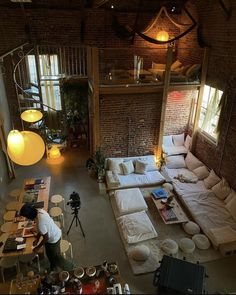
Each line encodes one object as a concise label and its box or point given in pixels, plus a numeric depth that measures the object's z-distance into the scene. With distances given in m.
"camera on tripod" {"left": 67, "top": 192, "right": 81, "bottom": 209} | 5.14
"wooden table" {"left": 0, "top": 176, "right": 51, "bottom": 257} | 4.28
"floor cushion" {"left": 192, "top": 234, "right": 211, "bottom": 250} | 5.17
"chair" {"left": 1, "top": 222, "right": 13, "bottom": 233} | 4.88
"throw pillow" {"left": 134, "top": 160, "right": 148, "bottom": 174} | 7.20
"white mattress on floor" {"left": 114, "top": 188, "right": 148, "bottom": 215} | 5.91
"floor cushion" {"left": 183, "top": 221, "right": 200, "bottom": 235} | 5.50
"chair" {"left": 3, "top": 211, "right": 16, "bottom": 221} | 5.17
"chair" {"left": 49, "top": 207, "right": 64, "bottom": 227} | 5.44
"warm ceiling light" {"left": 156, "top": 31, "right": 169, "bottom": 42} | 7.74
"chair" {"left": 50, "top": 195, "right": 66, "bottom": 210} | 5.82
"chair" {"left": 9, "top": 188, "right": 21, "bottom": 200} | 5.93
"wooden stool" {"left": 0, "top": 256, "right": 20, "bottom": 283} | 4.48
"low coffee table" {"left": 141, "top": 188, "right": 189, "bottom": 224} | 5.71
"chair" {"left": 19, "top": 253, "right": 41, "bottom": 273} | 4.75
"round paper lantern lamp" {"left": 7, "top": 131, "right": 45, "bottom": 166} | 3.99
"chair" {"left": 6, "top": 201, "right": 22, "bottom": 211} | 5.41
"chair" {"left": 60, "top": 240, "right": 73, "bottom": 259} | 4.65
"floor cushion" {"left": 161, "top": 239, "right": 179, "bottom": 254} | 4.98
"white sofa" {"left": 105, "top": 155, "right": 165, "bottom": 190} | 6.75
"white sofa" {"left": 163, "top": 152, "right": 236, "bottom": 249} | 5.67
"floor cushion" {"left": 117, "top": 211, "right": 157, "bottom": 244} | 5.25
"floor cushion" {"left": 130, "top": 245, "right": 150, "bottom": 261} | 4.82
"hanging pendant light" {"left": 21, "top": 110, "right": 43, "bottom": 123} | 5.10
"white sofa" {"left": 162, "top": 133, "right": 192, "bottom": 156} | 7.95
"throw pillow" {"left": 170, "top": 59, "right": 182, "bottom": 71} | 7.84
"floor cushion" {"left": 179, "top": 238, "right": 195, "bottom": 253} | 5.05
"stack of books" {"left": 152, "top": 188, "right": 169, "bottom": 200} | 6.35
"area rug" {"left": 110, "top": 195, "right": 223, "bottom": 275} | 4.77
